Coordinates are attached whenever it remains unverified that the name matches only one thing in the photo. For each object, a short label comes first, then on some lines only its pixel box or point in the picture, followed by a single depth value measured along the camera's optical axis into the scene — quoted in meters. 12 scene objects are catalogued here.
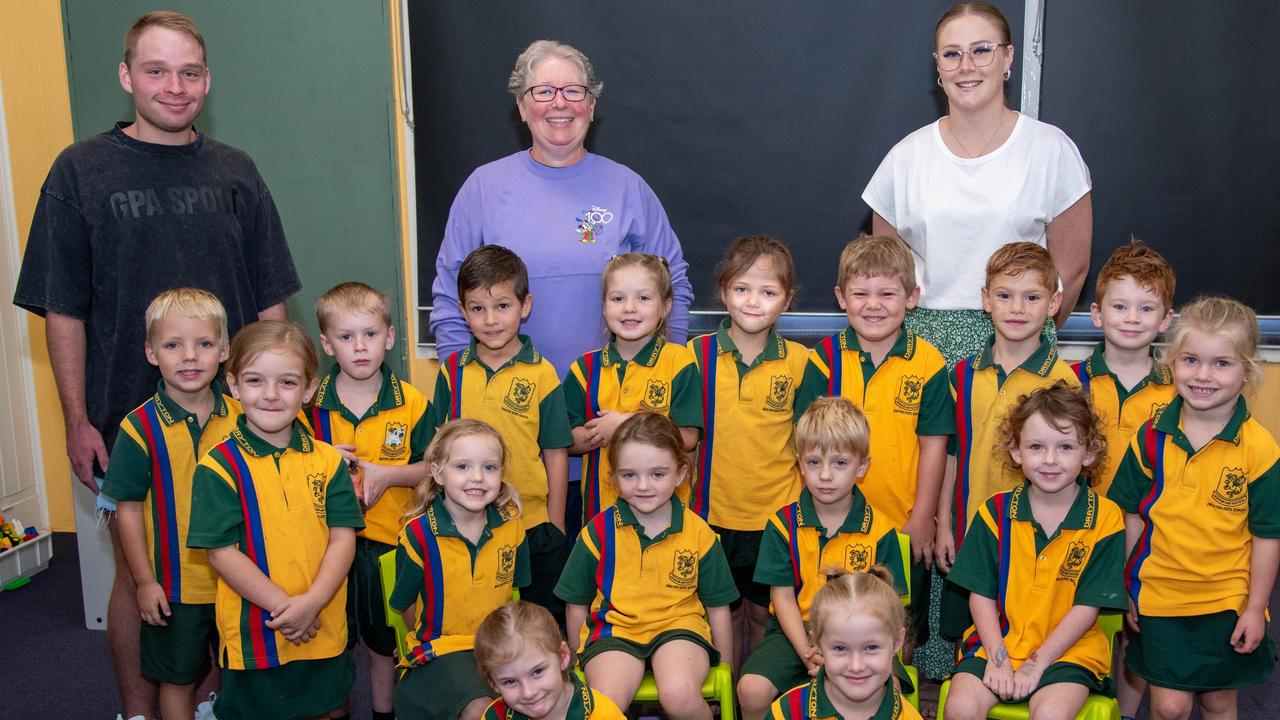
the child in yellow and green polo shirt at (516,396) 2.69
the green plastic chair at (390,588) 2.44
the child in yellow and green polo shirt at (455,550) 2.37
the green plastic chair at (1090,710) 2.19
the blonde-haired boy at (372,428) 2.62
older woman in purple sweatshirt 2.89
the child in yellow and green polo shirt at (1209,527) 2.32
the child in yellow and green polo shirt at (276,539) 2.24
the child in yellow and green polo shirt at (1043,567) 2.27
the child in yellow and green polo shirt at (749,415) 2.69
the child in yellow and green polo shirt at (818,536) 2.36
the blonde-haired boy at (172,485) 2.40
